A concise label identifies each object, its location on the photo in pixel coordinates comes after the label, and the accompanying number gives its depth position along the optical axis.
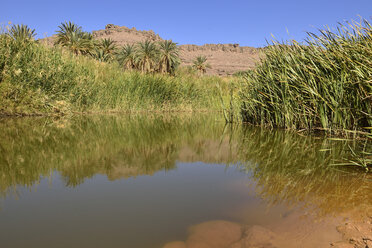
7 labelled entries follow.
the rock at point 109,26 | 134.50
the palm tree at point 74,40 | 33.88
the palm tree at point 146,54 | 35.34
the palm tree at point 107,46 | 41.94
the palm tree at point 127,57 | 37.26
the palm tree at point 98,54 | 34.99
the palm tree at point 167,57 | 36.81
